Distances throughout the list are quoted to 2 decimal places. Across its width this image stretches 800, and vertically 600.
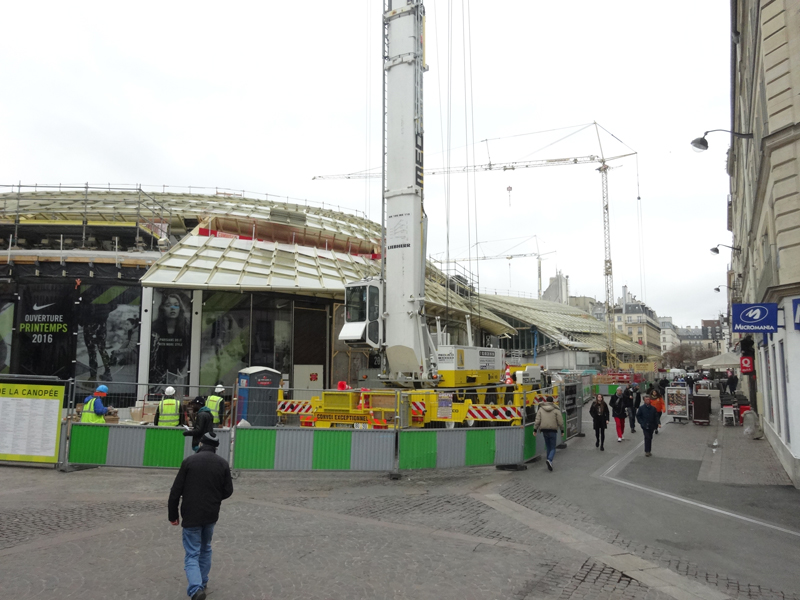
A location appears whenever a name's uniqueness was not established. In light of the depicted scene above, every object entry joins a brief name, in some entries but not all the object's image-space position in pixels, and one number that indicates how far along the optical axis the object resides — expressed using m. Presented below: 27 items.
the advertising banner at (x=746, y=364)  17.36
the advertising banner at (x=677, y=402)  22.52
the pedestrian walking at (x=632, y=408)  18.14
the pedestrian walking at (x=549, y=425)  11.95
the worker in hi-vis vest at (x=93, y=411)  12.14
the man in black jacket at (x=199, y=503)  5.24
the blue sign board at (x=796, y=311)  9.91
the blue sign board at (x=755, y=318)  10.83
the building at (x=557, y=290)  126.38
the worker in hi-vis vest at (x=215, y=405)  12.91
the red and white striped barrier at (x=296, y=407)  14.16
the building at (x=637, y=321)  137.75
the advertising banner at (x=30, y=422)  11.76
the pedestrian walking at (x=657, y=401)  16.28
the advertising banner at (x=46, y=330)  22.47
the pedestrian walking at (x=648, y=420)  13.62
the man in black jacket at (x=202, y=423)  7.53
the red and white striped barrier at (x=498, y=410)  12.91
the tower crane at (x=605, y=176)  85.38
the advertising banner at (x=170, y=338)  22.72
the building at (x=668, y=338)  186.12
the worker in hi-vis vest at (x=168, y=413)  12.23
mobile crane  15.04
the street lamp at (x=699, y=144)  12.49
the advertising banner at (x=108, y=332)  22.56
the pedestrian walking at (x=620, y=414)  16.61
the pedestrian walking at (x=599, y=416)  14.70
